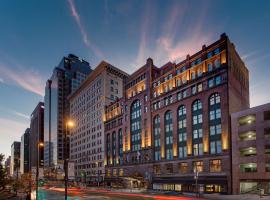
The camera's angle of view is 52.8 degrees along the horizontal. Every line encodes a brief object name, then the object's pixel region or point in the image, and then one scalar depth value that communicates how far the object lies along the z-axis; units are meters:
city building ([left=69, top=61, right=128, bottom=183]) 126.88
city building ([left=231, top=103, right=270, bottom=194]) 54.19
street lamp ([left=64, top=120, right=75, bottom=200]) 21.52
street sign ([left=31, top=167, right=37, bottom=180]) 33.43
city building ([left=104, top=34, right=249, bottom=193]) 62.84
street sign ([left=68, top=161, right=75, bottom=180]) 21.63
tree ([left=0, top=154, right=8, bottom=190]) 45.00
